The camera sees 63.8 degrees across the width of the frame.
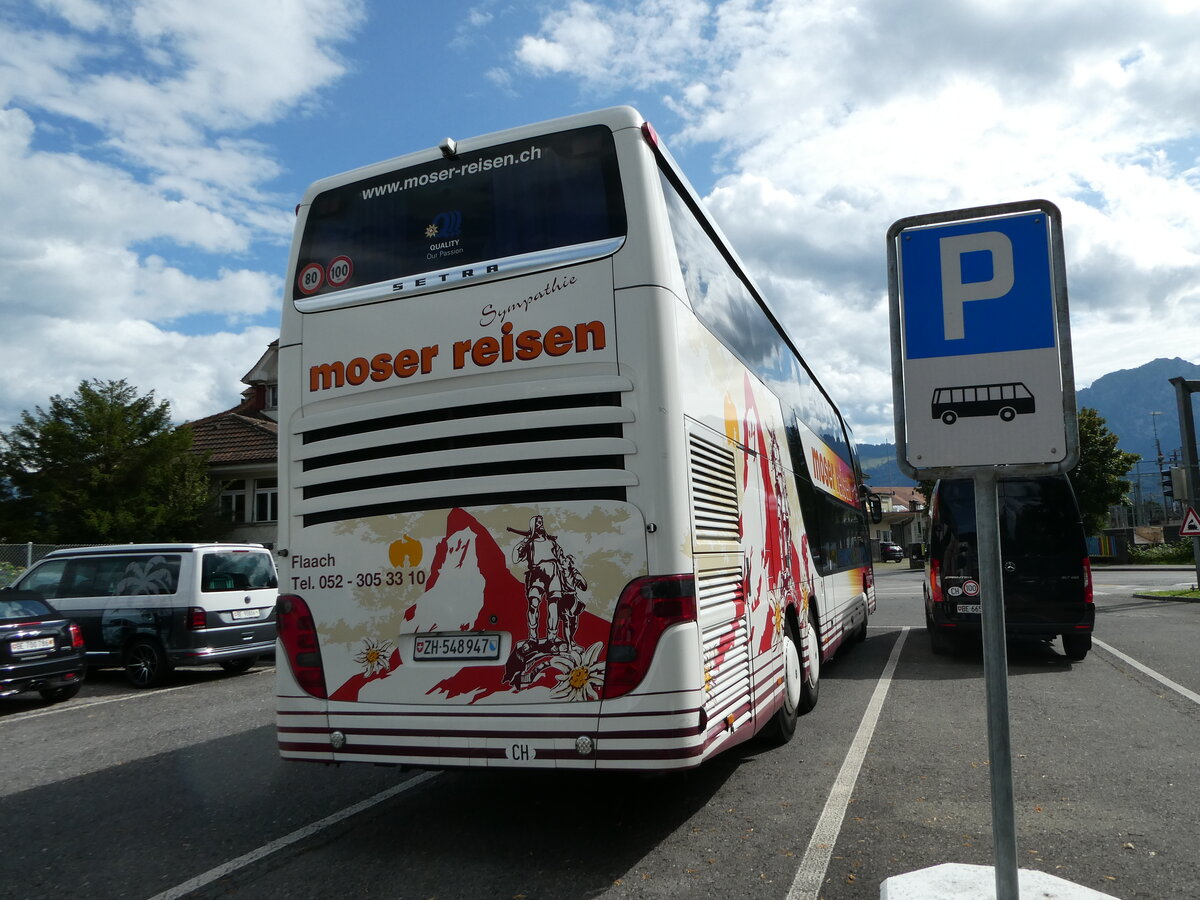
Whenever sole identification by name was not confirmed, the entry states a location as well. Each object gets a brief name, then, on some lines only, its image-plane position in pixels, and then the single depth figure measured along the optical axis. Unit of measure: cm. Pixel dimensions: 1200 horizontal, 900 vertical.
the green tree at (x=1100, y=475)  5006
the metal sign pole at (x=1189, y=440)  2475
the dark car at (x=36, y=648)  1083
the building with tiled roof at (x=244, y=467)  3238
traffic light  2525
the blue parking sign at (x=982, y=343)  338
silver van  1270
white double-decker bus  482
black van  1204
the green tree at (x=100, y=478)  2814
